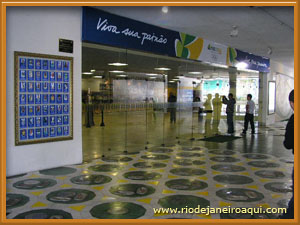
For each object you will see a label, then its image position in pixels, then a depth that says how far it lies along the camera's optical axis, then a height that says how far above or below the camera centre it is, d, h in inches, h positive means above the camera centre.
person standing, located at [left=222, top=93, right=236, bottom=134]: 451.5 -11.0
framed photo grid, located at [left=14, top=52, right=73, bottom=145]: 211.8 +4.0
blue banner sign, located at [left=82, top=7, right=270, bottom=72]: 248.2 +69.4
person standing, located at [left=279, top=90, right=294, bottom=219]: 116.4 -14.5
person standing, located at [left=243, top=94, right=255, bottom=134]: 457.4 -12.8
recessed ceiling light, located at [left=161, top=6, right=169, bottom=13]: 246.1 +82.0
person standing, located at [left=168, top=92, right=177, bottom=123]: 371.2 -3.9
